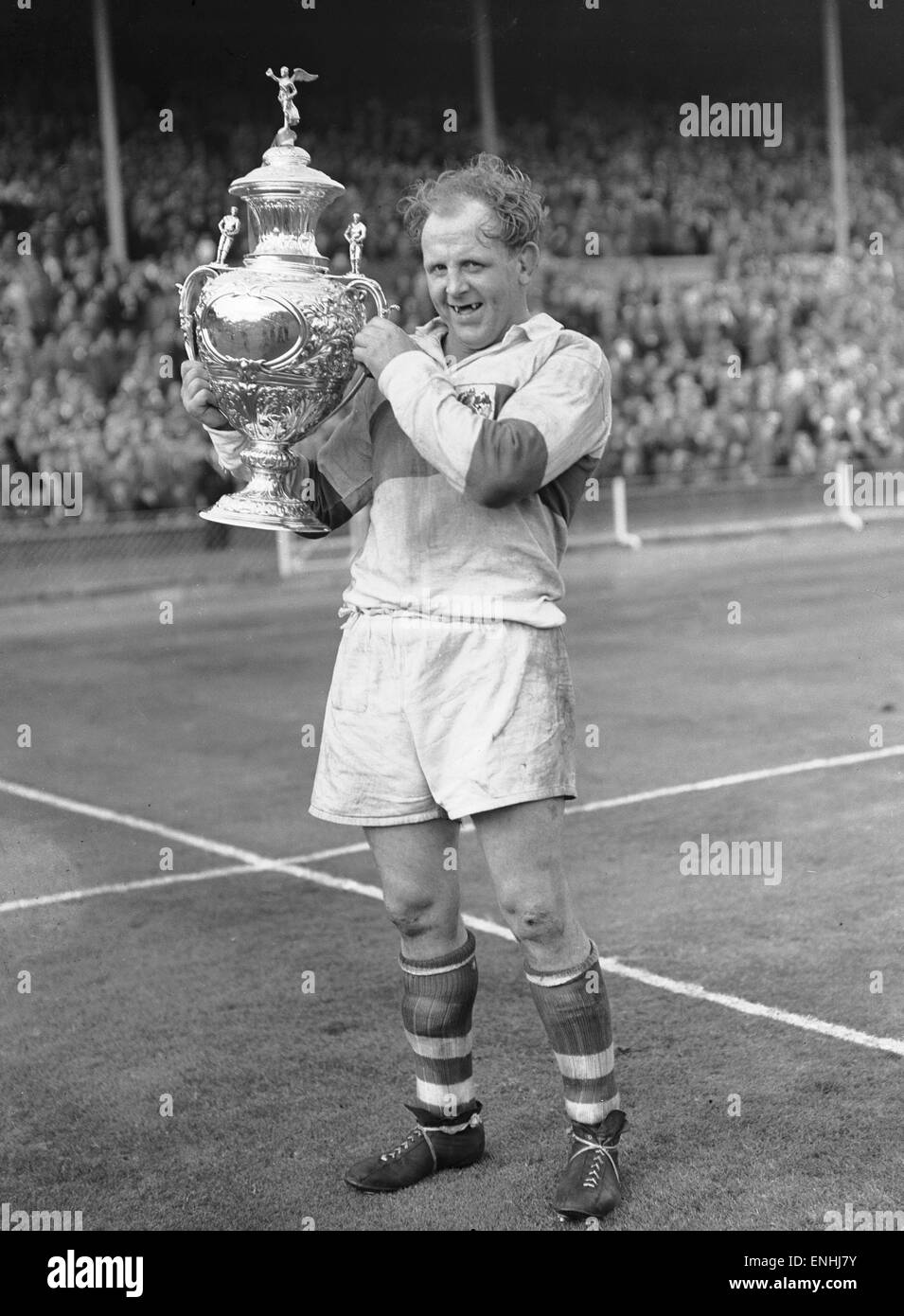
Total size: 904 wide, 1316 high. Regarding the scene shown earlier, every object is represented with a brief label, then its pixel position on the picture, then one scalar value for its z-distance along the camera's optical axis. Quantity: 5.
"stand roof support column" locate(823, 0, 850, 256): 24.07
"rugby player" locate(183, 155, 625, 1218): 3.15
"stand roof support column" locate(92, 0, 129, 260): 19.34
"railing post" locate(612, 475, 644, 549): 18.44
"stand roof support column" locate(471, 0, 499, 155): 21.06
